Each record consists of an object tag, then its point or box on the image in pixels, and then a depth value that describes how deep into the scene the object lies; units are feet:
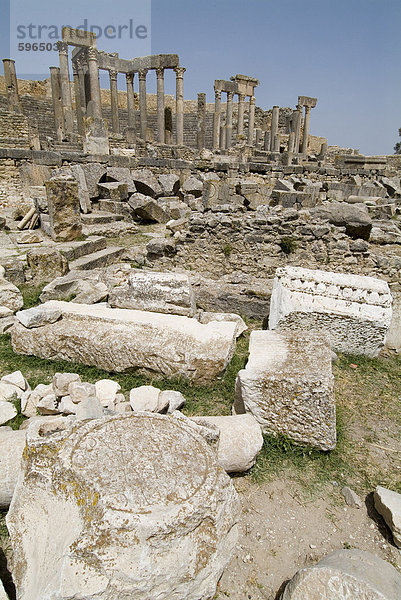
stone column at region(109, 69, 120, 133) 77.26
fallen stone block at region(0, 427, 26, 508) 7.57
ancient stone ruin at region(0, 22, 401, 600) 5.54
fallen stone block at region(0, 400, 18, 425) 10.02
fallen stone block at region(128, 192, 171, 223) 35.78
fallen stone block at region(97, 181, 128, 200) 38.37
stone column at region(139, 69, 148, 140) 74.38
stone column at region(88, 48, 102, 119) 65.41
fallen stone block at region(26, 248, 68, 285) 20.20
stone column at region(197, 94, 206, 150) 78.18
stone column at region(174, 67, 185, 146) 70.90
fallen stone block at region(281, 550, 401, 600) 5.31
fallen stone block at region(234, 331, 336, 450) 9.15
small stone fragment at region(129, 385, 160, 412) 9.70
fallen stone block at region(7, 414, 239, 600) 5.20
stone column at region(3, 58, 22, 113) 70.54
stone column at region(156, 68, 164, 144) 71.29
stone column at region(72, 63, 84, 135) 74.51
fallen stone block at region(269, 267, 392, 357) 13.03
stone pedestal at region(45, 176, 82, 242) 26.78
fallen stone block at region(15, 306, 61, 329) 13.24
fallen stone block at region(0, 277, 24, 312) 15.88
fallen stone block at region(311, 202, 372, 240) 20.48
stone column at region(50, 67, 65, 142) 71.46
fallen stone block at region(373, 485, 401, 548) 7.33
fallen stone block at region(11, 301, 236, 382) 11.78
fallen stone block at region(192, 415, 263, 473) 8.55
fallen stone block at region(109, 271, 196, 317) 14.76
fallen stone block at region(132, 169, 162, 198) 41.29
